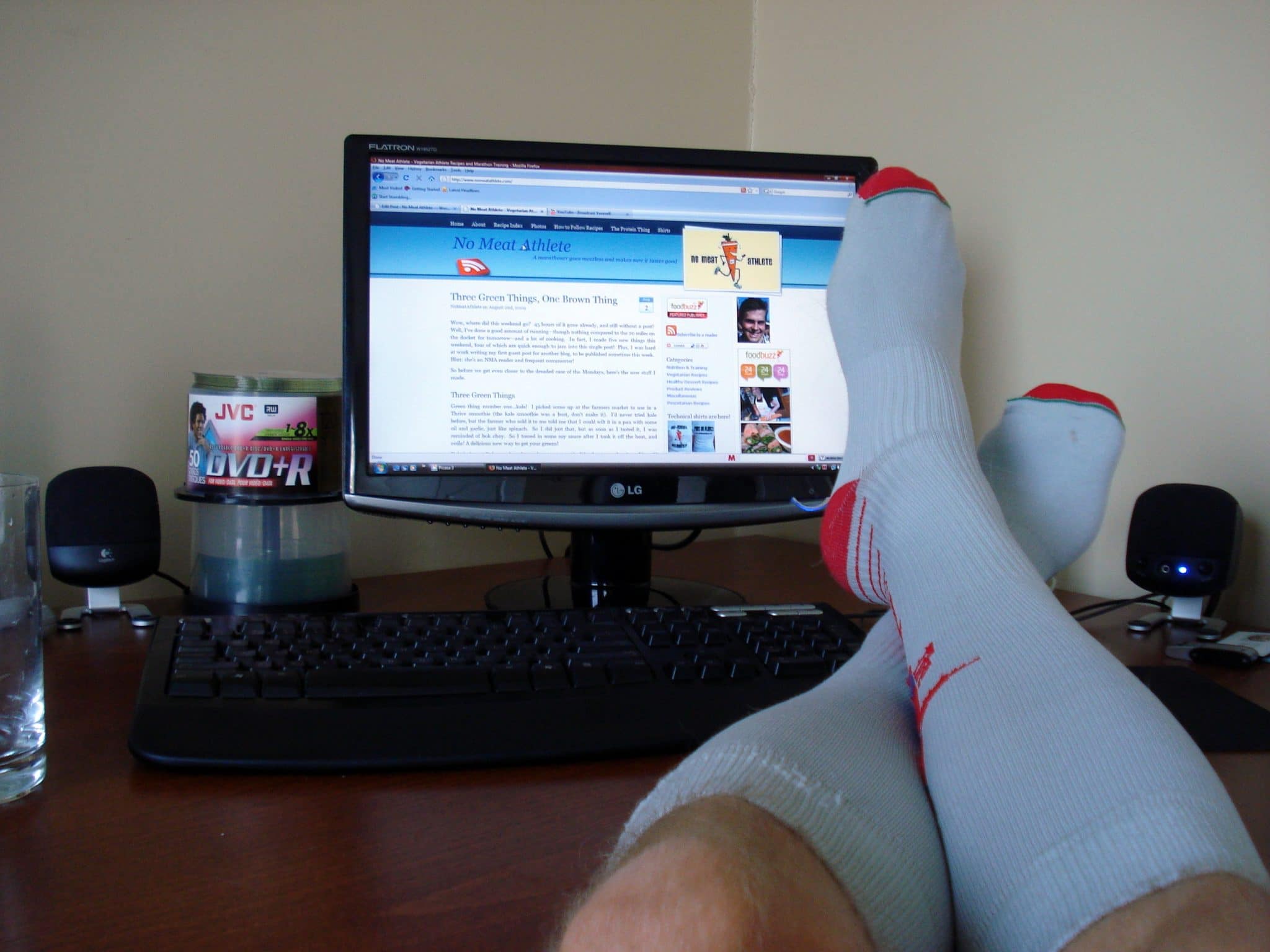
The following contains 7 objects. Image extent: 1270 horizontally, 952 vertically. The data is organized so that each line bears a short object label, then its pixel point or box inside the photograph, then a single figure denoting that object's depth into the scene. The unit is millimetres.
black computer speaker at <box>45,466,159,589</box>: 773
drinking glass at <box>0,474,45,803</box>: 456
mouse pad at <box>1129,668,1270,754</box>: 542
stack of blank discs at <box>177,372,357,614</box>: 788
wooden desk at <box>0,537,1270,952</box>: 352
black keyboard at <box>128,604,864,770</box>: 494
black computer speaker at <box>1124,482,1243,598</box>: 787
